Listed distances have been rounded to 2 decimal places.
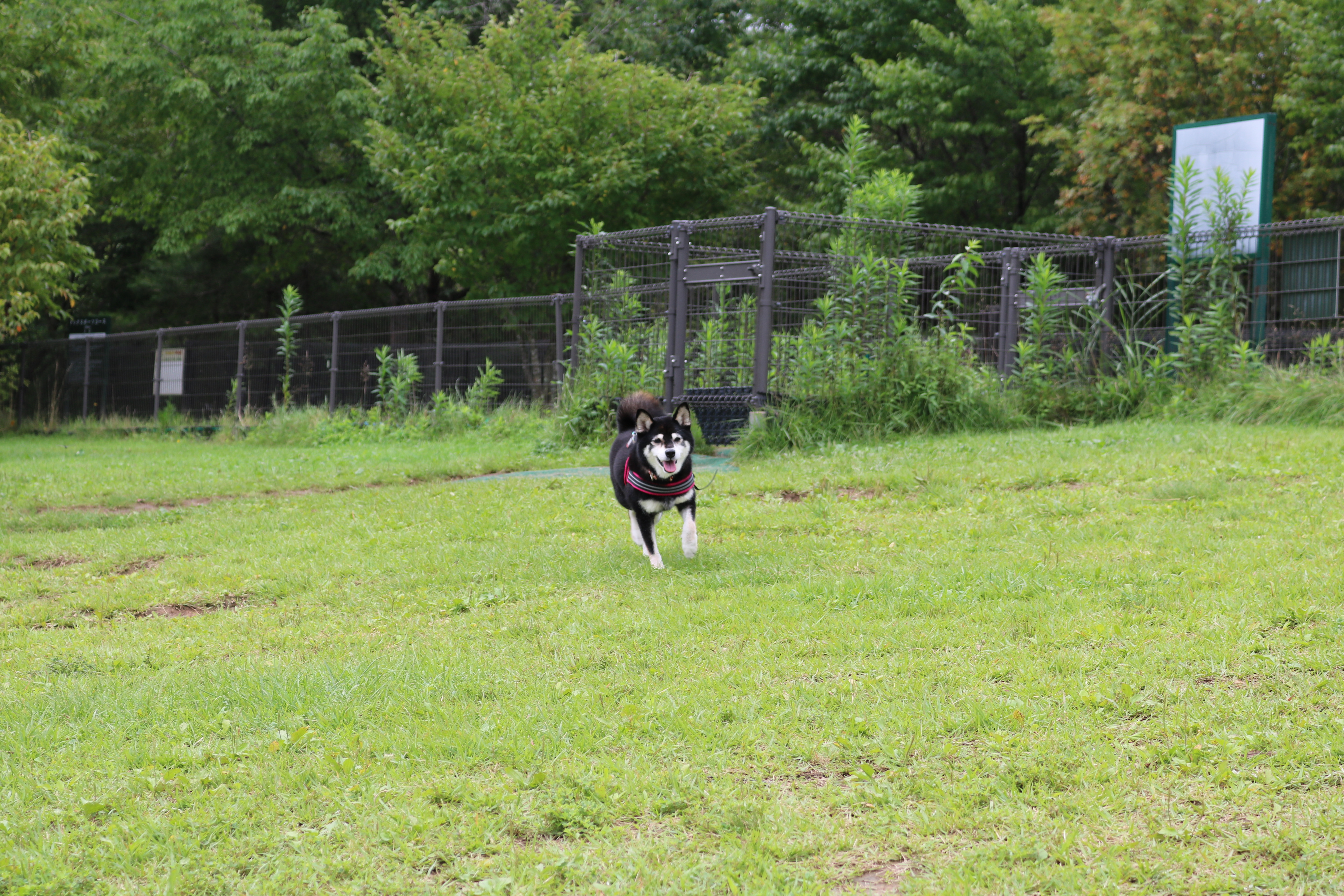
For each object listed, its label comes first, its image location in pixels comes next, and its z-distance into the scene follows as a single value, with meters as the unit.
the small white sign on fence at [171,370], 23.34
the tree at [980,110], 23.75
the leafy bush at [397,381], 18.23
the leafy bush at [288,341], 20.88
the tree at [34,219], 15.63
